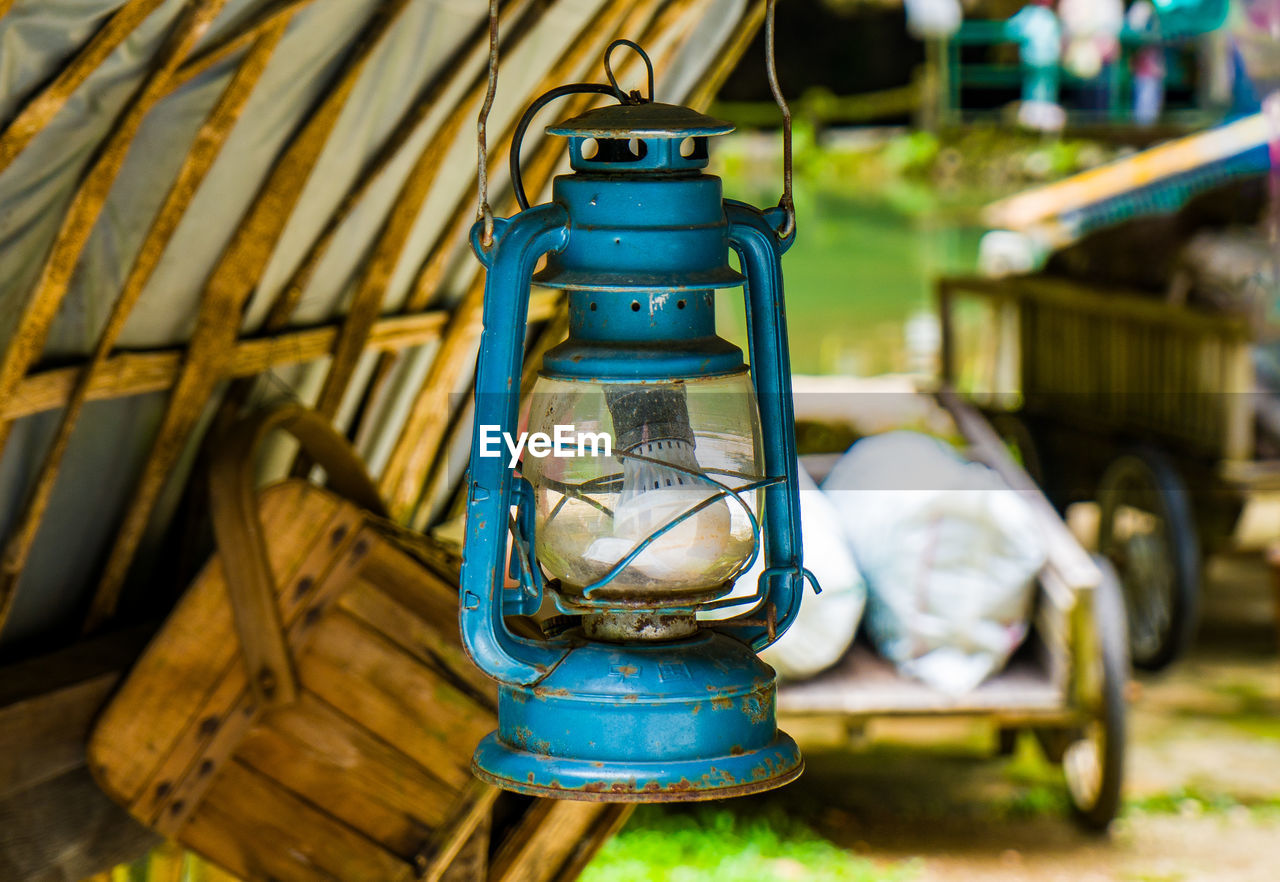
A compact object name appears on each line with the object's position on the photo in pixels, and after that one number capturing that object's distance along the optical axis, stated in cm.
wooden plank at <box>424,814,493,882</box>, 232
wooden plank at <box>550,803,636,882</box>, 249
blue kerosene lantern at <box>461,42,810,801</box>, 129
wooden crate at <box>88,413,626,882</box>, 225
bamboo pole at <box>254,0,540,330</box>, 267
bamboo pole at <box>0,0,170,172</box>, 174
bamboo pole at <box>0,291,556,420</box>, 209
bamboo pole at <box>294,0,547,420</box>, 281
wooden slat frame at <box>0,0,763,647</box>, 194
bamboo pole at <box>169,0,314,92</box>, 194
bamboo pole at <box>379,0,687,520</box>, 327
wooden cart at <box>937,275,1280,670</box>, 590
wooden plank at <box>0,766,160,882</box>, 223
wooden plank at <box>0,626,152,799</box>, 218
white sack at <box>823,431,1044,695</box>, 450
